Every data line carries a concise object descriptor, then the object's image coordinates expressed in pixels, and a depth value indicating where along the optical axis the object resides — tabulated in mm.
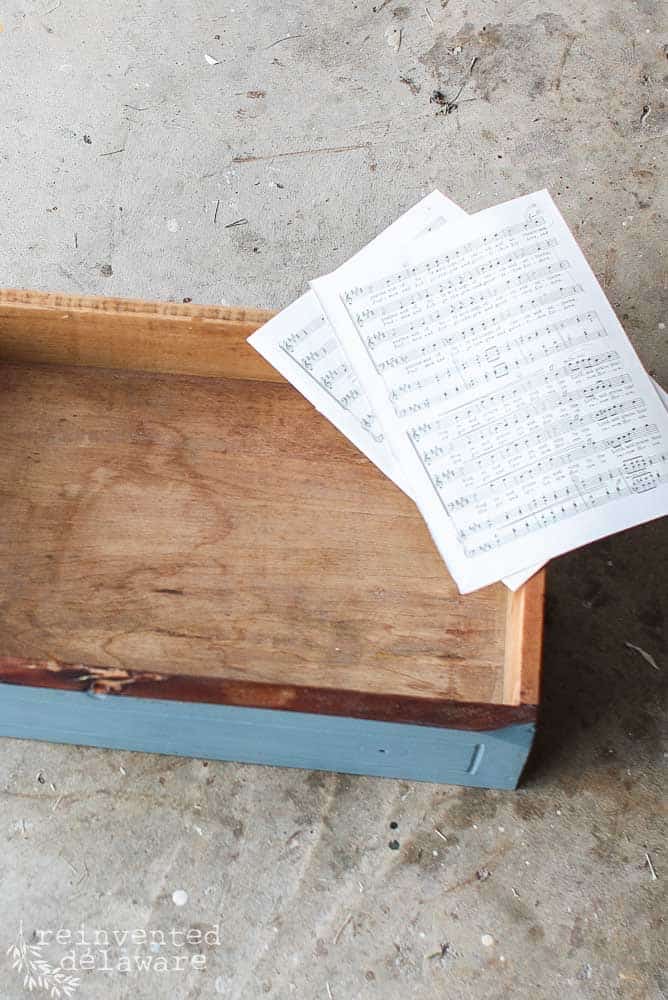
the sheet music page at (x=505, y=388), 1061
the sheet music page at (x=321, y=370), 1140
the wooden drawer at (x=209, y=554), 1063
